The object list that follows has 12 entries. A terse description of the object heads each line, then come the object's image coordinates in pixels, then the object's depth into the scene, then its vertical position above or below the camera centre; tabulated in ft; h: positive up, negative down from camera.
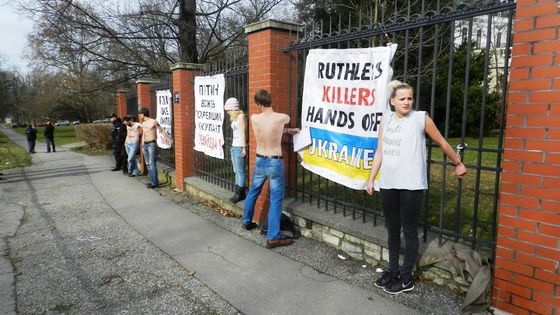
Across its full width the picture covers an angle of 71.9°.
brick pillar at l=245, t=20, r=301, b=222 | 16.56 +1.89
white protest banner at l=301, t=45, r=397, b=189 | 12.57 +0.04
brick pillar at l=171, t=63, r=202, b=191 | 25.72 -0.39
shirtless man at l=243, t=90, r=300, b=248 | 14.92 -1.74
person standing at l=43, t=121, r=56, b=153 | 64.28 -4.13
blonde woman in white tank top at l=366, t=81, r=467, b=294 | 10.31 -1.68
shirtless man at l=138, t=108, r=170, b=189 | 28.27 -2.61
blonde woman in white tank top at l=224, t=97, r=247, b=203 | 19.19 -1.79
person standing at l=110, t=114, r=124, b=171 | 36.81 -3.00
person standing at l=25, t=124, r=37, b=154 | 65.62 -5.02
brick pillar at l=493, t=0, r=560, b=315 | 8.45 -1.39
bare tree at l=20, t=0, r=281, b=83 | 40.24 +8.15
